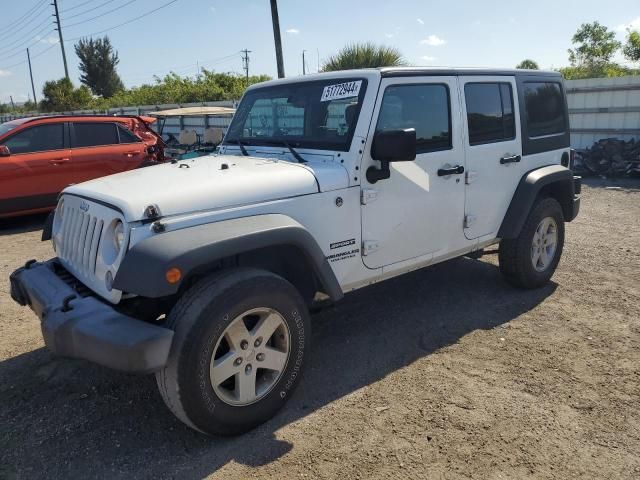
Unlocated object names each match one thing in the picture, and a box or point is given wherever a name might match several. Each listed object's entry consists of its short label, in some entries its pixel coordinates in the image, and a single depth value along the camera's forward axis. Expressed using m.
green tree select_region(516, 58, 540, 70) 36.38
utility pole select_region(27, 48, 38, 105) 64.57
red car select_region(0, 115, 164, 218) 7.84
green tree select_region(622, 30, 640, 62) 24.06
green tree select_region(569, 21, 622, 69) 31.19
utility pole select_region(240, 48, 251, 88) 50.69
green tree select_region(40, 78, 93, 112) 38.84
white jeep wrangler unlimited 2.56
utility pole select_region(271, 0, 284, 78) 15.41
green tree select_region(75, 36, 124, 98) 51.84
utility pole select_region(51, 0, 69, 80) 39.41
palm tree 14.76
